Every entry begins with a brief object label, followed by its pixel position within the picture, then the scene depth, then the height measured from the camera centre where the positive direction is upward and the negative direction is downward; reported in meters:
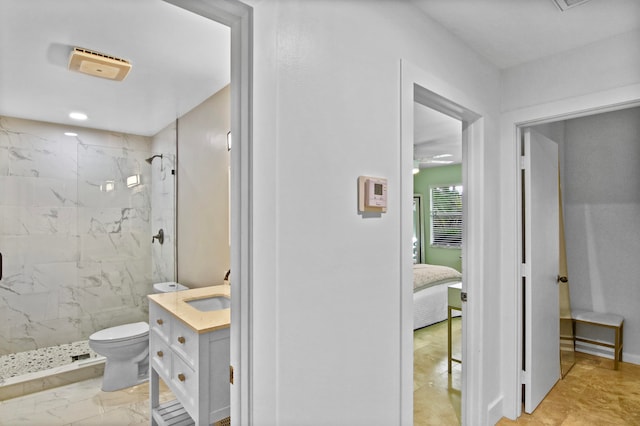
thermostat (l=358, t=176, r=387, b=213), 1.39 +0.09
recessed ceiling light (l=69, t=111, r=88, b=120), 3.30 +1.00
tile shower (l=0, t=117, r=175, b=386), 3.23 -0.16
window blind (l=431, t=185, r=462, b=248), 6.90 +0.01
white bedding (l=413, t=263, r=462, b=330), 4.28 -1.00
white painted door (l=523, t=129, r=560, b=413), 2.44 -0.39
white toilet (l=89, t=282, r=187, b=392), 2.86 -1.18
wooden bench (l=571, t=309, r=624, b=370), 3.20 -1.02
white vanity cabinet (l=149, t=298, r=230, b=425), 1.70 -0.78
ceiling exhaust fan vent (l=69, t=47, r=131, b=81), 2.15 +1.00
